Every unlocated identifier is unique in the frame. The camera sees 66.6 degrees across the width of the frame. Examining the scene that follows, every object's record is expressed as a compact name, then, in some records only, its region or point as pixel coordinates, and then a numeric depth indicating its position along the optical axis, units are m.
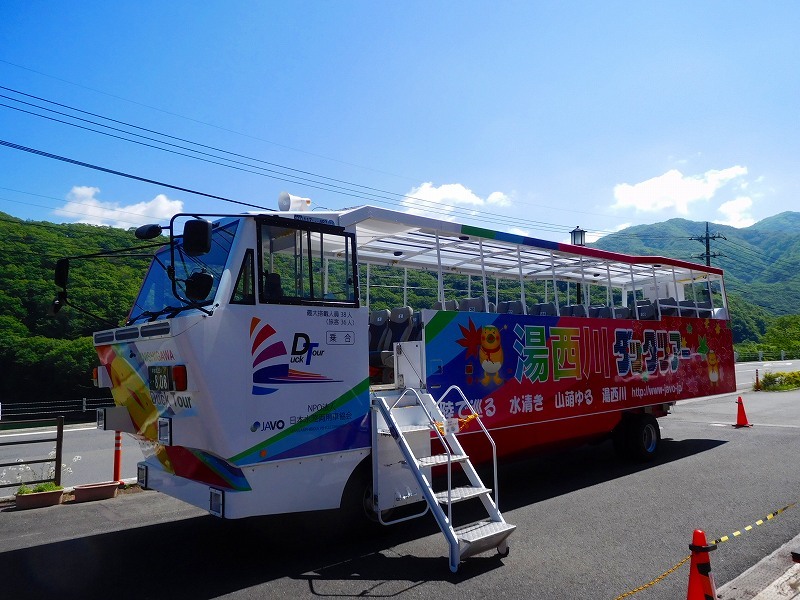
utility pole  46.22
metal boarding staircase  5.30
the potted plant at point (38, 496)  7.93
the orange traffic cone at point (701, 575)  3.71
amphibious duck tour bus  5.10
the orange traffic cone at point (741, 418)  13.92
